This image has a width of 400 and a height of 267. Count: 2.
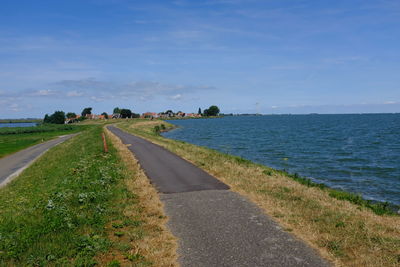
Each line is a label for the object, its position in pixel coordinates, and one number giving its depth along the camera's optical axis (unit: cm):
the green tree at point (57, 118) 17562
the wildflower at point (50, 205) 1198
